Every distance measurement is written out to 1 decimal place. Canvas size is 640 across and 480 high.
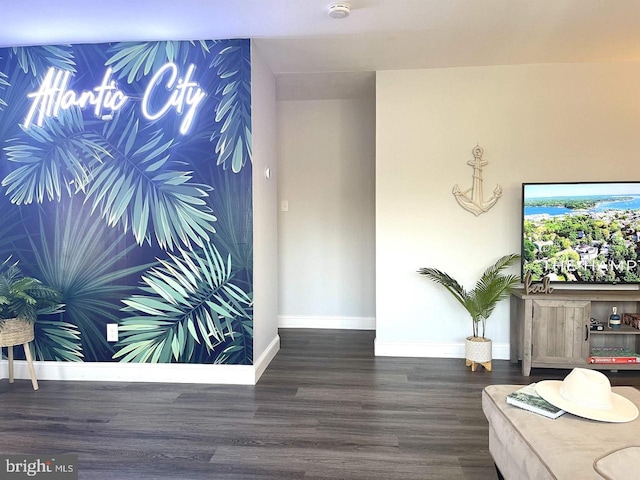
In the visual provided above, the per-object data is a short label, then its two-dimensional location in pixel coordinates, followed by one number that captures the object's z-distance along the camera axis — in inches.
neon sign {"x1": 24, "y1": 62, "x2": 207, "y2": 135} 124.3
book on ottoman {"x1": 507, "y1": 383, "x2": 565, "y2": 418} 60.8
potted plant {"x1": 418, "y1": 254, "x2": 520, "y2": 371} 135.9
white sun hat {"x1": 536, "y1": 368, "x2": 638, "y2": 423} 59.6
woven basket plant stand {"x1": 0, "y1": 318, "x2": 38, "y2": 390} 115.6
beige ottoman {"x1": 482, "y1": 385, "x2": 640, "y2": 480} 47.9
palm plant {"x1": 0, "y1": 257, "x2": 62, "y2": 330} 116.1
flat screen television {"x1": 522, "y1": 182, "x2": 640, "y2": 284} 137.9
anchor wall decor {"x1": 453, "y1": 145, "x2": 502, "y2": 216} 146.5
